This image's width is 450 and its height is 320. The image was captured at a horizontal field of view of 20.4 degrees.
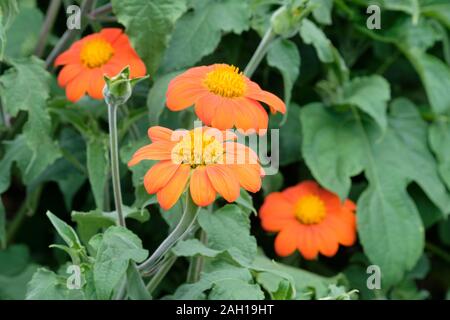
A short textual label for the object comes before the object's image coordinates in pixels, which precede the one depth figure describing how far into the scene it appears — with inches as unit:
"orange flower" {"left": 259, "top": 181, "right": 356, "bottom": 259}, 36.6
